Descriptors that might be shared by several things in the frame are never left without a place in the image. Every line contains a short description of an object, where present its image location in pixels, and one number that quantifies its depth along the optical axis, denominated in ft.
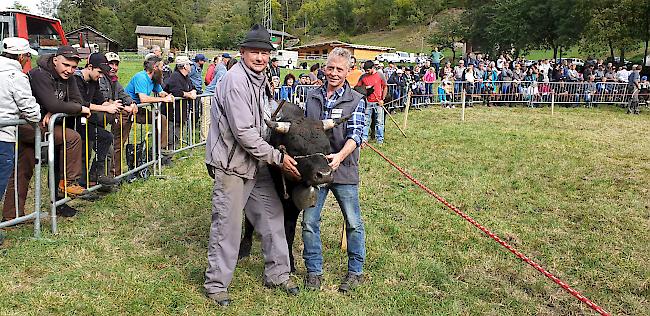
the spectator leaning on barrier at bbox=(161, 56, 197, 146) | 29.71
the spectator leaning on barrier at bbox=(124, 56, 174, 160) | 26.48
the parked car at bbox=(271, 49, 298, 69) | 183.31
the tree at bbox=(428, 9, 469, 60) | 221.66
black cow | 13.58
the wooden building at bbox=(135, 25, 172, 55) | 233.14
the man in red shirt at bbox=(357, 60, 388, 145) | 39.83
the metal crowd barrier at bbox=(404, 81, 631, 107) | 71.61
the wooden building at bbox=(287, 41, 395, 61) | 236.57
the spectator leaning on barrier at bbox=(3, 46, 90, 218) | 17.94
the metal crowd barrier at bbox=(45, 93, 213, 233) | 18.98
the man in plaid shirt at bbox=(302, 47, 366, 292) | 14.38
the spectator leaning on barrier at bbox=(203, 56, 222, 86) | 48.42
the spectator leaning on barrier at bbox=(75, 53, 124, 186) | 21.36
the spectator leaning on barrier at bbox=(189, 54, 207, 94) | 43.24
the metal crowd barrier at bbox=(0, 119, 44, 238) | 16.87
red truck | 49.90
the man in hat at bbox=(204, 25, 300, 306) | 13.34
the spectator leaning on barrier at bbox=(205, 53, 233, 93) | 35.78
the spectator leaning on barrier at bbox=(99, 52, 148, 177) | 23.88
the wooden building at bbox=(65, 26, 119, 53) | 204.23
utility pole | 265.03
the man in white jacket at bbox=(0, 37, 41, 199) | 16.30
